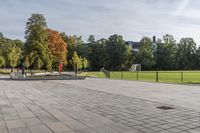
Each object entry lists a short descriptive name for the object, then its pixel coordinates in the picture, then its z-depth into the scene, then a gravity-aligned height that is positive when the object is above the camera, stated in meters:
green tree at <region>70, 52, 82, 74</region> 34.93 +1.00
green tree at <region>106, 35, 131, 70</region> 51.60 +3.77
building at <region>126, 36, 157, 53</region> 72.78 +9.17
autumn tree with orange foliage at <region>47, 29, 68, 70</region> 41.76 +4.95
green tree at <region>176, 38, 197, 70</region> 52.46 +3.26
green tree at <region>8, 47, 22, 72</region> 35.60 +2.25
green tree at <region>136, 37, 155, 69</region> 50.52 +2.98
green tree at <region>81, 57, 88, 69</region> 41.57 +0.92
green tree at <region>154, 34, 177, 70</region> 51.95 +3.04
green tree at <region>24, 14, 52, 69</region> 35.11 +5.60
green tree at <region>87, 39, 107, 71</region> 51.64 +2.91
